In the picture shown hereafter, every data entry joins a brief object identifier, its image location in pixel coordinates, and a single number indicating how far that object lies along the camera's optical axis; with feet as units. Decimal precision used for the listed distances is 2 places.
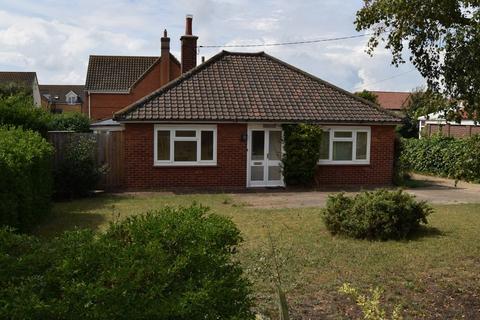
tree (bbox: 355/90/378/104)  123.95
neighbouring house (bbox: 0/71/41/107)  232.32
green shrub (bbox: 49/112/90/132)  90.90
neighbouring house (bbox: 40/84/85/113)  309.83
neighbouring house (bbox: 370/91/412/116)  214.69
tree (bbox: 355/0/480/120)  19.89
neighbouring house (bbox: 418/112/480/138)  109.91
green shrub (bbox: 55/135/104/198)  52.90
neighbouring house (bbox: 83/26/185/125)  144.15
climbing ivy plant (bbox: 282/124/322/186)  61.00
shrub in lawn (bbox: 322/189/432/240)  33.30
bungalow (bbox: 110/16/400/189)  59.47
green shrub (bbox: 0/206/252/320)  10.05
